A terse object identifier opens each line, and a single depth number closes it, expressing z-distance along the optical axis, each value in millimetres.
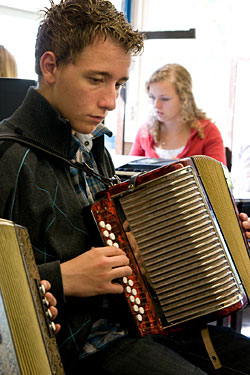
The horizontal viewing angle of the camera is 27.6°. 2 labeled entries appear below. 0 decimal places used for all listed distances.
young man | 1104
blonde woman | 3117
